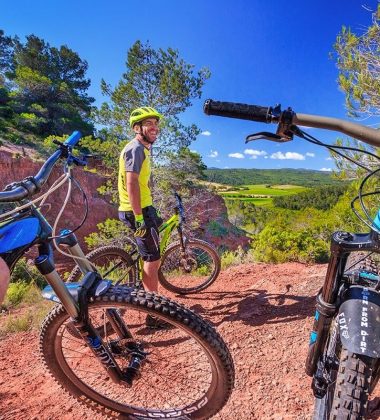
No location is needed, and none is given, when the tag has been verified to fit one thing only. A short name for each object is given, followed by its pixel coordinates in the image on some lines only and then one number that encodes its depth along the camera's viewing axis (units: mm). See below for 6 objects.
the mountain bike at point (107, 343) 1608
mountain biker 2973
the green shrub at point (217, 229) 21641
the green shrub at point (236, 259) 6285
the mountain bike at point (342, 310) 1077
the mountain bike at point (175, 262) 3699
